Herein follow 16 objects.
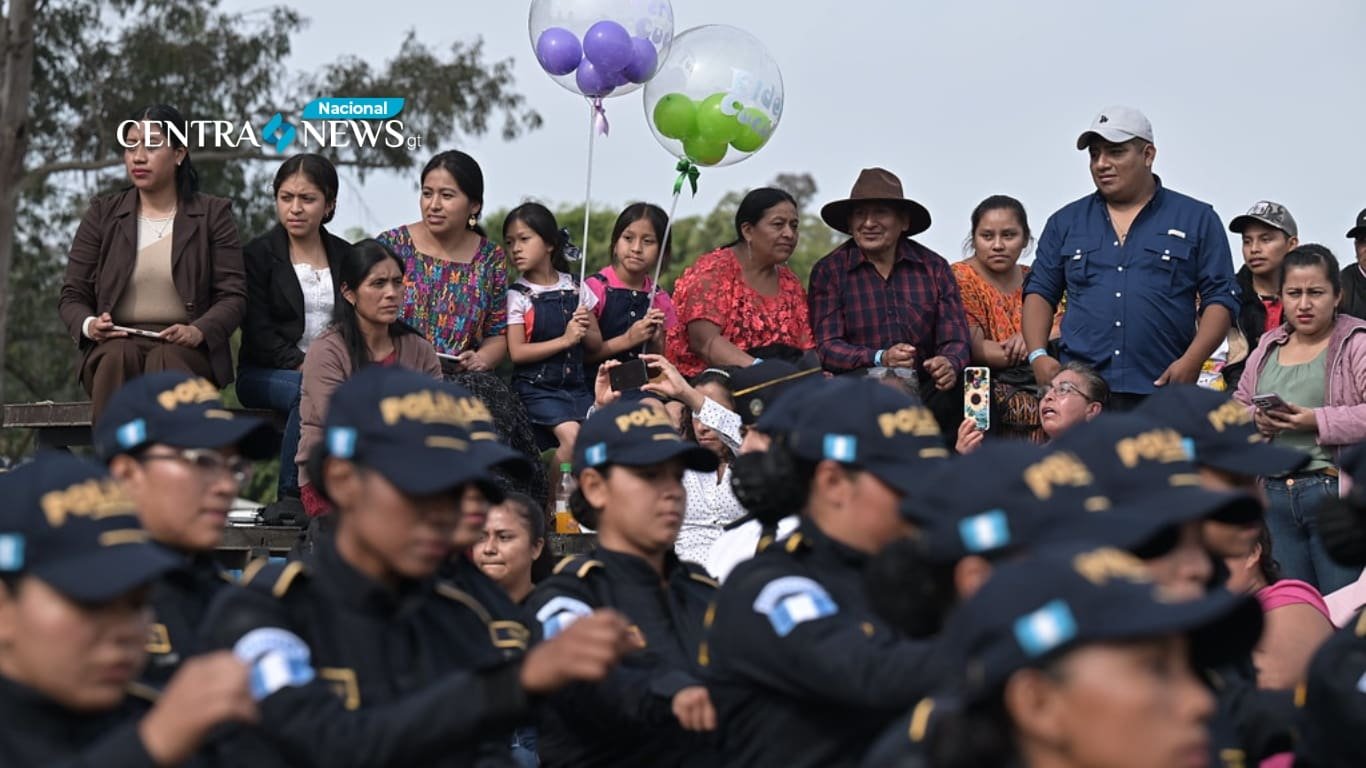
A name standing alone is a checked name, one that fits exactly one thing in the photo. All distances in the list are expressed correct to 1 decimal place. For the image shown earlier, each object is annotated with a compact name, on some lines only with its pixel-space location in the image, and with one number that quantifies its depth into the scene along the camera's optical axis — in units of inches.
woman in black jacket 413.1
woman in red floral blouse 431.5
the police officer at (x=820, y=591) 193.9
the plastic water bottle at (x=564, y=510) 420.9
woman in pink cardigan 366.9
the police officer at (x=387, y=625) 173.0
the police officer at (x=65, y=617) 159.3
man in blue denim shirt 397.4
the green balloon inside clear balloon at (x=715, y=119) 437.4
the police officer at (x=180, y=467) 222.2
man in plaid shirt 429.1
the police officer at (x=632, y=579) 242.2
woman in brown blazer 400.8
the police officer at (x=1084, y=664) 129.9
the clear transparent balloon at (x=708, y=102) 438.6
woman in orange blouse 442.0
